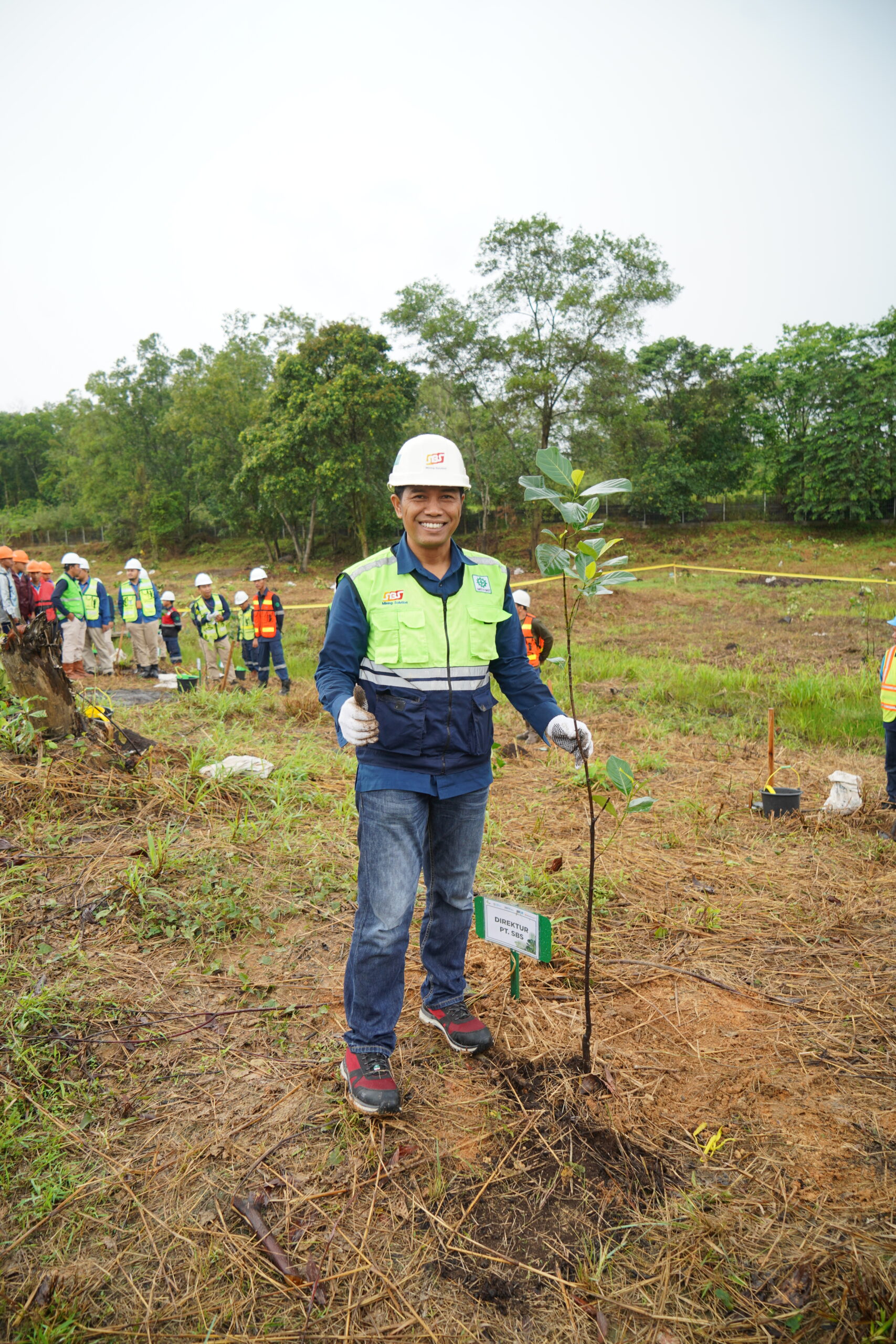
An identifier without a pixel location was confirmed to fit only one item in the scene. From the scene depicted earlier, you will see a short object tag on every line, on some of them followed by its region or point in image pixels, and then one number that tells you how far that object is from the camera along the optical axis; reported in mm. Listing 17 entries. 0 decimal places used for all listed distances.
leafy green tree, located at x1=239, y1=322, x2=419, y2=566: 21250
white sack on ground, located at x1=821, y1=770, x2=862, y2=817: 4633
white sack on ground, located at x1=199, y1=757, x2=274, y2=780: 4590
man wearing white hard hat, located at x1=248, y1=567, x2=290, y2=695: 9219
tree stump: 4582
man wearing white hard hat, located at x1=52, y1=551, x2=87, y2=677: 9836
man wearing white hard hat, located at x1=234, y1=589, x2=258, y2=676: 9445
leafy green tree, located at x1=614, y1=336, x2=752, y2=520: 28172
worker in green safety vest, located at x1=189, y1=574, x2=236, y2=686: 9969
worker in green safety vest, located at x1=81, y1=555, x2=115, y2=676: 10039
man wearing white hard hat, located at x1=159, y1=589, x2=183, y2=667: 10750
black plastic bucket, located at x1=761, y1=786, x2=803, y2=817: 4559
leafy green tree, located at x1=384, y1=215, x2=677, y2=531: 22766
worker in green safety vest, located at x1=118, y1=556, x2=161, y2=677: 10156
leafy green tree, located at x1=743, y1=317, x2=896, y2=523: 25062
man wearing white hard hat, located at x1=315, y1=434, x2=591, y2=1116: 2141
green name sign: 2357
